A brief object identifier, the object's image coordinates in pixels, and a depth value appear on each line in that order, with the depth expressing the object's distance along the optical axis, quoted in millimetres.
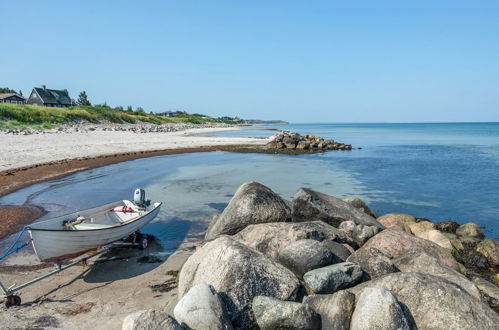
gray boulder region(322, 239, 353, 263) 8186
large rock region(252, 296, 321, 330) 5797
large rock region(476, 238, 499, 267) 10625
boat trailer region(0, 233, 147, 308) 7781
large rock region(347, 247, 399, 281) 7246
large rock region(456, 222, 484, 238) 12906
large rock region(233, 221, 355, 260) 8617
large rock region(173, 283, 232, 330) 5617
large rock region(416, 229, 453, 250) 10117
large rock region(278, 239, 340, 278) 7281
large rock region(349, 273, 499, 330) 5684
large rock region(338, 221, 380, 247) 9727
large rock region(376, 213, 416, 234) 12512
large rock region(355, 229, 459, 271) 8617
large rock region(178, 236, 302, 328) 6180
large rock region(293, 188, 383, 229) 10609
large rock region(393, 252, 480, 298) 6777
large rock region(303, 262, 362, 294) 6699
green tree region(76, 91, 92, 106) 115062
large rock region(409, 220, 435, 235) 12188
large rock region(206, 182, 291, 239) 10320
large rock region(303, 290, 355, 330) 5836
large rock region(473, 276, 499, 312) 7496
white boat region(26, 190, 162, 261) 8906
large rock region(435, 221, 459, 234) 13770
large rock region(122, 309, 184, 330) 5258
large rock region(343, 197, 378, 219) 14102
